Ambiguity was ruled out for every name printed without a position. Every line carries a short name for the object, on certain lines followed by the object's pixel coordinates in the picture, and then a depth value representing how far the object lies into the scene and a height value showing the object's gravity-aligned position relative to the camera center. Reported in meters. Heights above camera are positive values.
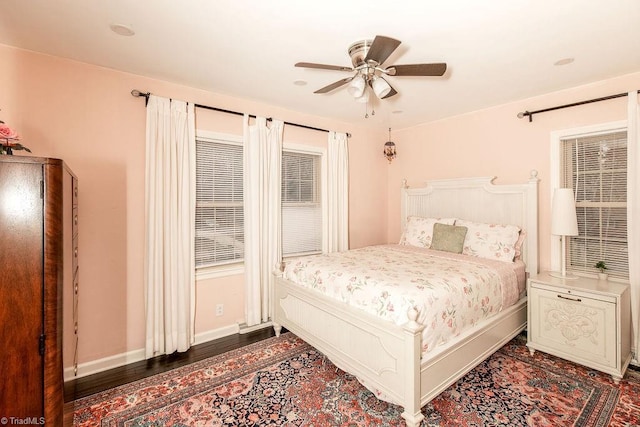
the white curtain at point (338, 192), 4.08 +0.29
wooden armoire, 1.34 -0.35
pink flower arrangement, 1.51 +0.40
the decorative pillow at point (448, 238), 3.40 -0.31
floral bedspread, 2.00 -0.58
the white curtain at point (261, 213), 3.32 +0.00
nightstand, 2.35 -0.95
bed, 1.87 -0.94
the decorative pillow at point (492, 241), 3.12 -0.33
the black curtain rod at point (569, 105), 2.69 +1.07
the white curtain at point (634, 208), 2.56 +0.02
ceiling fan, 1.90 +0.97
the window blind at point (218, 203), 3.10 +0.11
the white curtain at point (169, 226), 2.71 -0.12
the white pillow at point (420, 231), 3.80 -0.25
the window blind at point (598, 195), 2.81 +0.15
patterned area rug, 1.95 -1.37
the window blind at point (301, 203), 3.75 +0.12
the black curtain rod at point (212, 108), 2.65 +1.10
